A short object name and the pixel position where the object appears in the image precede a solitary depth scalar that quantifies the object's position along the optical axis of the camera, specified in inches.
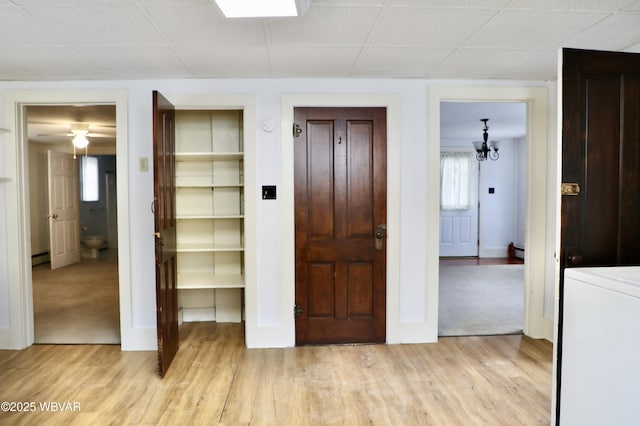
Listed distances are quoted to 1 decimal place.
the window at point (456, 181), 311.1
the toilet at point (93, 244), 321.1
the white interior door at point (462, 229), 311.7
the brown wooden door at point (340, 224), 129.0
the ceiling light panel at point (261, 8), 75.6
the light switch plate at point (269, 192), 128.9
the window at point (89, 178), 343.6
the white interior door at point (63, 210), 268.5
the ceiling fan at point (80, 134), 226.5
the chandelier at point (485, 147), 237.0
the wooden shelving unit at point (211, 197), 151.2
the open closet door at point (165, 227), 107.8
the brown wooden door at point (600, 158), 78.9
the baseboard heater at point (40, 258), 278.8
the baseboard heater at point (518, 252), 299.7
